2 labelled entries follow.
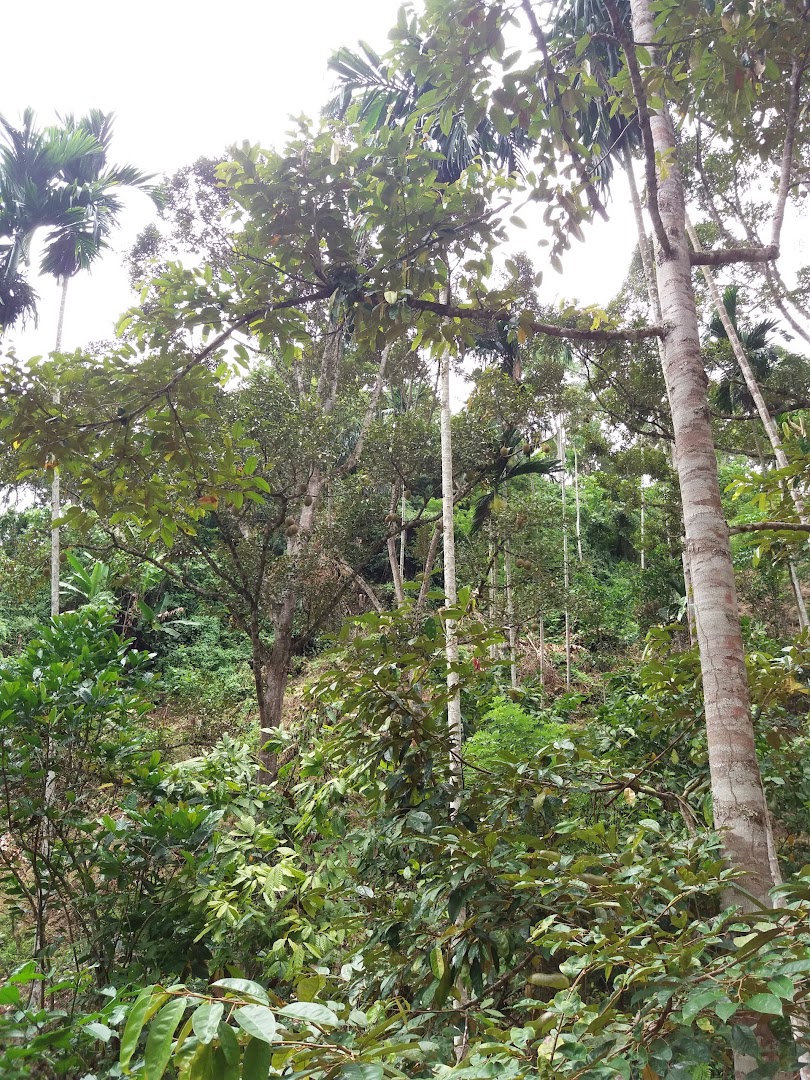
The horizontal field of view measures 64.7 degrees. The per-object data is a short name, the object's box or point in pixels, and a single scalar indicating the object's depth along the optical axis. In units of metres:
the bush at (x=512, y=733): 4.74
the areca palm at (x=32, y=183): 7.49
